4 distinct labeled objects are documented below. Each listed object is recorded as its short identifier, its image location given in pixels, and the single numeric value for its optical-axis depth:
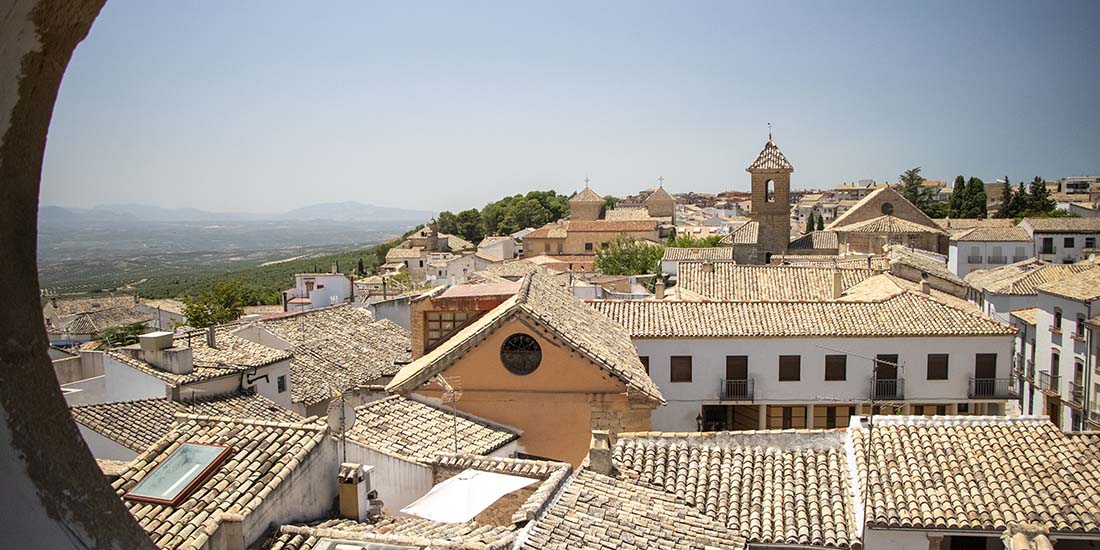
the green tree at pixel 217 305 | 40.84
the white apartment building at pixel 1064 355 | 25.59
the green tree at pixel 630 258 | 53.59
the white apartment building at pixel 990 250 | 57.12
